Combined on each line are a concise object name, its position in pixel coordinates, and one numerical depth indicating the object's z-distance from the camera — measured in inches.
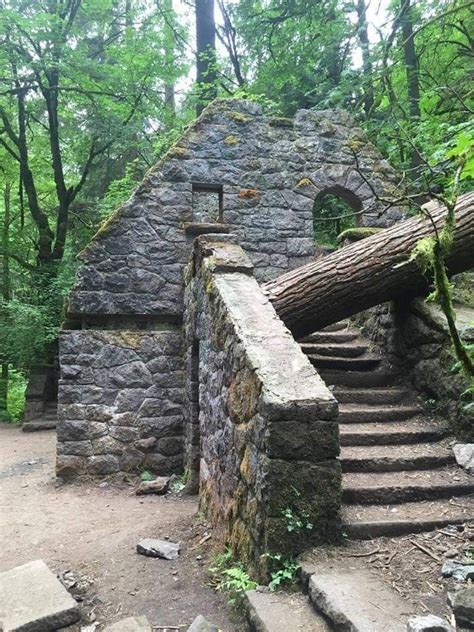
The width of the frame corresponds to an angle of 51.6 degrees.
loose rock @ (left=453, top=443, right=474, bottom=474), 129.1
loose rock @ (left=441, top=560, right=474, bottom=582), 89.4
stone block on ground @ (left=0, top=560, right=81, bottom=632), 99.0
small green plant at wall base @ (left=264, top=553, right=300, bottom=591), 93.7
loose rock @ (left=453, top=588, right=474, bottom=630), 73.6
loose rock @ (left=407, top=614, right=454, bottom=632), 68.7
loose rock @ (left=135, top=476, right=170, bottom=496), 203.6
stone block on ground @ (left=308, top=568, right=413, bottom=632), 76.1
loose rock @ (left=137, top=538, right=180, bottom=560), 137.3
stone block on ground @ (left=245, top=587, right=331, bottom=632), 82.6
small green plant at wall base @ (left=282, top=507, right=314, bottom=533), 95.8
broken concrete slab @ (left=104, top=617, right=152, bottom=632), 99.5
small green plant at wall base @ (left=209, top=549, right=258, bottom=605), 101.0
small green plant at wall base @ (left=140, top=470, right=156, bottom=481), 219.7
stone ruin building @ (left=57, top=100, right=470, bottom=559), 123.9
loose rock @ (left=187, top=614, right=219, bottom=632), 95.3
